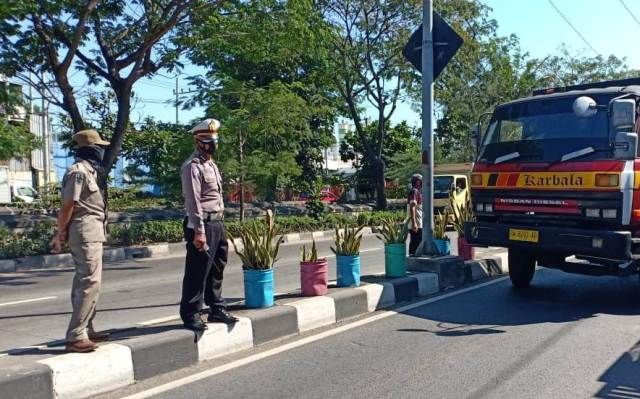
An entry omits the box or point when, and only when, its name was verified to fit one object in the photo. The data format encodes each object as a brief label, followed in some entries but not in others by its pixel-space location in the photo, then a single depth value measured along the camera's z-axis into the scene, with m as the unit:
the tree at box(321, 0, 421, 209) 26.00
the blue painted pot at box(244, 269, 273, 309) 6.50
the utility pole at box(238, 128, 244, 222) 17.36
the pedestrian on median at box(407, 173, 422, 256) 11.58
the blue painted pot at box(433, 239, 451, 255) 9.82
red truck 7.08
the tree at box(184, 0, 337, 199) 15.35
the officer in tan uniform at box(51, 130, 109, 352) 4.85
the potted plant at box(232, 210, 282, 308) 6.52
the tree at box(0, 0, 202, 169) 13.81
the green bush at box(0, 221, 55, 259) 13.12
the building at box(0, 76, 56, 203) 32.78
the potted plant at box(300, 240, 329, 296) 7.22
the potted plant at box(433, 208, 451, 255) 9.90
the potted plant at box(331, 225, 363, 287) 7.85
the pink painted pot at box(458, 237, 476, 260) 10.34
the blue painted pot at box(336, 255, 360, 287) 7.89
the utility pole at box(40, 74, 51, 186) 31.73
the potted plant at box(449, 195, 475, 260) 10.36
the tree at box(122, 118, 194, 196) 16.47
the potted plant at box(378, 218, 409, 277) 8.57
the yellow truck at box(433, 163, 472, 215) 21.98
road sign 8.83
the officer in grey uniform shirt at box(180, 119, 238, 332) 5.49
